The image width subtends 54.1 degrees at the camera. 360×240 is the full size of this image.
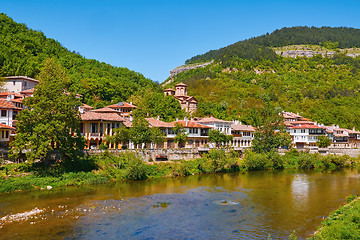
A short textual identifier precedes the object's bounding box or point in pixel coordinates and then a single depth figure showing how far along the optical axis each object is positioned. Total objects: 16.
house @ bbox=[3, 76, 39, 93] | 75.69
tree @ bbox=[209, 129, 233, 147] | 71.12
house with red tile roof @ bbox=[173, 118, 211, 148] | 71.06
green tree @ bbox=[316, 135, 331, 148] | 81.50
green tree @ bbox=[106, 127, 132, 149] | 55.26
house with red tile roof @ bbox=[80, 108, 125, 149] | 55.88
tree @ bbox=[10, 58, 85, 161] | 41.25
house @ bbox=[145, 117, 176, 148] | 67.39
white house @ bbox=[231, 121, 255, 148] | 79.06
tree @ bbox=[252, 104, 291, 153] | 70.56
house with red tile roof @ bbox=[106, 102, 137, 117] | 80.94
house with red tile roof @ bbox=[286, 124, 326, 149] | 88.50
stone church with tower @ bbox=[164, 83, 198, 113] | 100.62
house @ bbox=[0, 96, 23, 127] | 51.12
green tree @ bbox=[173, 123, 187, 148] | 65.88
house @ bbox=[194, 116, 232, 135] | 75.44
